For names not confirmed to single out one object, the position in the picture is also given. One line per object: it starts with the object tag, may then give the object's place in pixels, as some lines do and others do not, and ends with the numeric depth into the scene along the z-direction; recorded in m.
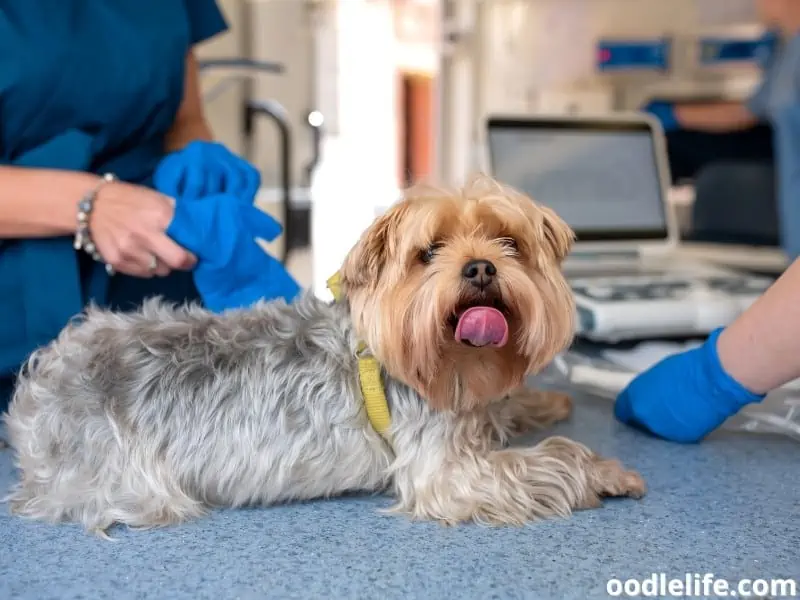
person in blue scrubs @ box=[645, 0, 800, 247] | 3.35
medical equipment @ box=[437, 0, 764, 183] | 4.10
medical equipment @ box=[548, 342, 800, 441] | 1.51
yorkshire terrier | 1.06
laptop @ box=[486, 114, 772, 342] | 2.21
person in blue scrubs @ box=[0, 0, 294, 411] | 1.31
